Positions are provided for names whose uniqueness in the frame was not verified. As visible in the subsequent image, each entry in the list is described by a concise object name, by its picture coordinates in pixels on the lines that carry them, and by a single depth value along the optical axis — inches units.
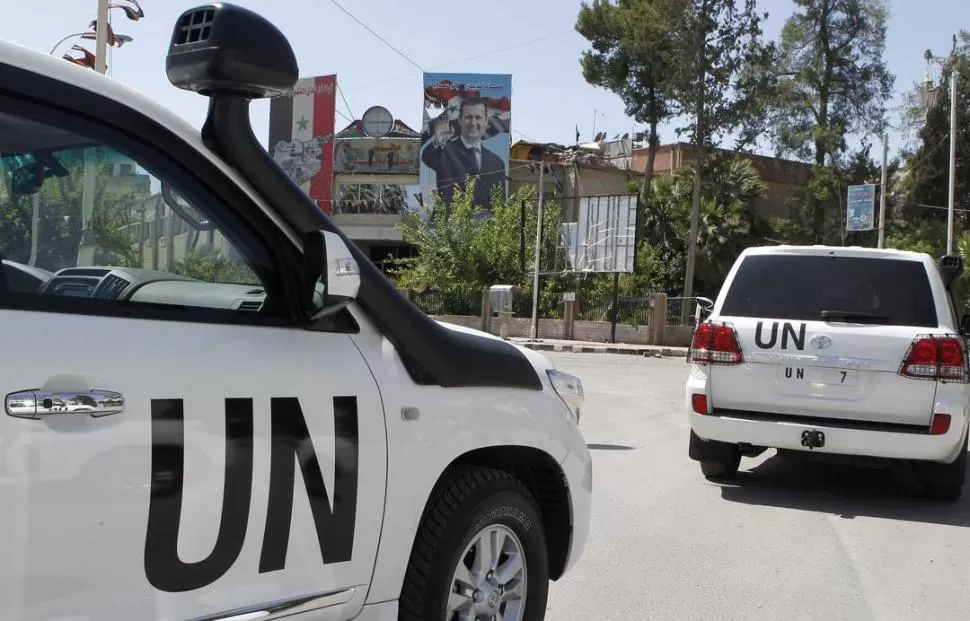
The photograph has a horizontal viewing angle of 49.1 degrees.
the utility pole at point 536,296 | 1443.9
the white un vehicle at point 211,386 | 87.8
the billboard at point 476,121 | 2204.7
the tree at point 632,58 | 1779.0
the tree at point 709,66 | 1659.7
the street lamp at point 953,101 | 1389.4
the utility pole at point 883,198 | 1576.8
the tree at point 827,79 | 1879.9
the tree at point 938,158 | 1877.5
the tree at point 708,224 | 1733.0
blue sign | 1612.9
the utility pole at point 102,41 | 497.0
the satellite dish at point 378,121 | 2326.5
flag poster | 2346.2
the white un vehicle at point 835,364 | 281.4
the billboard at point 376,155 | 2304.4
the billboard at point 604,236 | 1402.6
